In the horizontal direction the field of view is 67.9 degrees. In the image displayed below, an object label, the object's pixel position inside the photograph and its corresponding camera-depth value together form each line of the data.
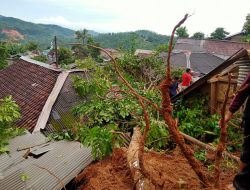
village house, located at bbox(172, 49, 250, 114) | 4.09
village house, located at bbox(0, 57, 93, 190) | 2.68
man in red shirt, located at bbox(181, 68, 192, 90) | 6.51
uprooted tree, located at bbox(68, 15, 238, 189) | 1.76
